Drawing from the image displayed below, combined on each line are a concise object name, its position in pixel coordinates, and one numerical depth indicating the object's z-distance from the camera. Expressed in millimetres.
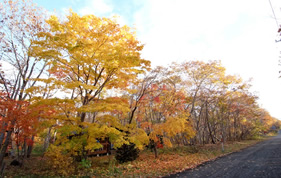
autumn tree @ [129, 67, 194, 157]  12039
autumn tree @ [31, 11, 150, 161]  7102
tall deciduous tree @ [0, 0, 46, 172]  10094
